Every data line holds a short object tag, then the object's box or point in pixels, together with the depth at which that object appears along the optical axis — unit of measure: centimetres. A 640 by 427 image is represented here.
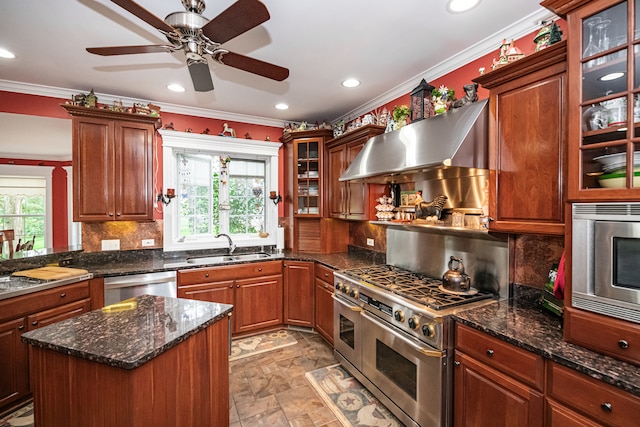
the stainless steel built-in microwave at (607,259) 117
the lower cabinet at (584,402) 108
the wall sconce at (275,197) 410
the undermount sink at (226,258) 337
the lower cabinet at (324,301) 311
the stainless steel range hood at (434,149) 185
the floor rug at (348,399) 209
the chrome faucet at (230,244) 369
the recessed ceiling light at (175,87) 298
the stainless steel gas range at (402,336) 176
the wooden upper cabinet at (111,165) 291
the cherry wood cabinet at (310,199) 378
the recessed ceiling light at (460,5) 175
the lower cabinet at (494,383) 135
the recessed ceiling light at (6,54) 228
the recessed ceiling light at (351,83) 289
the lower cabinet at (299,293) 347
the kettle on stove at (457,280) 211
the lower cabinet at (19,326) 213
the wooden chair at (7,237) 295
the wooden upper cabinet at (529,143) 151
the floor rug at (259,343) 307
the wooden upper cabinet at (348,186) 312
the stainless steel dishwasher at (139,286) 275
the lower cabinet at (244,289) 311
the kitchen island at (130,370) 113
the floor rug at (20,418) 204
